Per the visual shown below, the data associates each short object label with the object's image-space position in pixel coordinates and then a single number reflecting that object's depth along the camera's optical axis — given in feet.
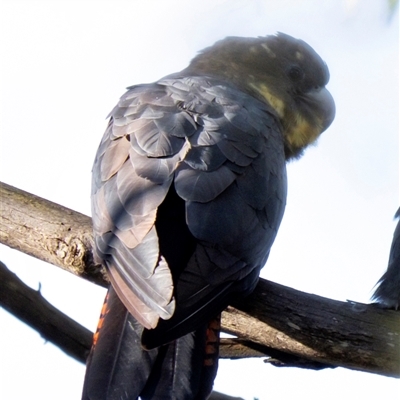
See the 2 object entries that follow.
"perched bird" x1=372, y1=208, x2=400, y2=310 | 28.17
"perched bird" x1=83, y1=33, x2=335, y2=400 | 20.61
